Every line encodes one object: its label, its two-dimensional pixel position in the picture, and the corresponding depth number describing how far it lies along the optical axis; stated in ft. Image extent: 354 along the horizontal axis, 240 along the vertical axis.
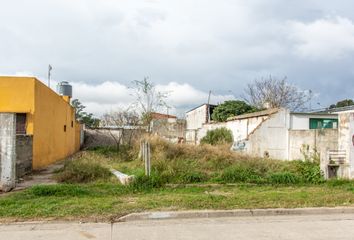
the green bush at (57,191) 29.25
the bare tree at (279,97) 128.61
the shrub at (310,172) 38.40
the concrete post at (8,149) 31.78
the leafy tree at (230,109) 106.52
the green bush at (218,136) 71.25
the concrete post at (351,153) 38.75
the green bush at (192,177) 36.44
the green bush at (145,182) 32.55
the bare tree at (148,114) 62.13
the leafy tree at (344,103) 163.86
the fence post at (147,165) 35.28
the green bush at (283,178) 37.45
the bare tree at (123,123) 74.15
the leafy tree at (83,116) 170.32
